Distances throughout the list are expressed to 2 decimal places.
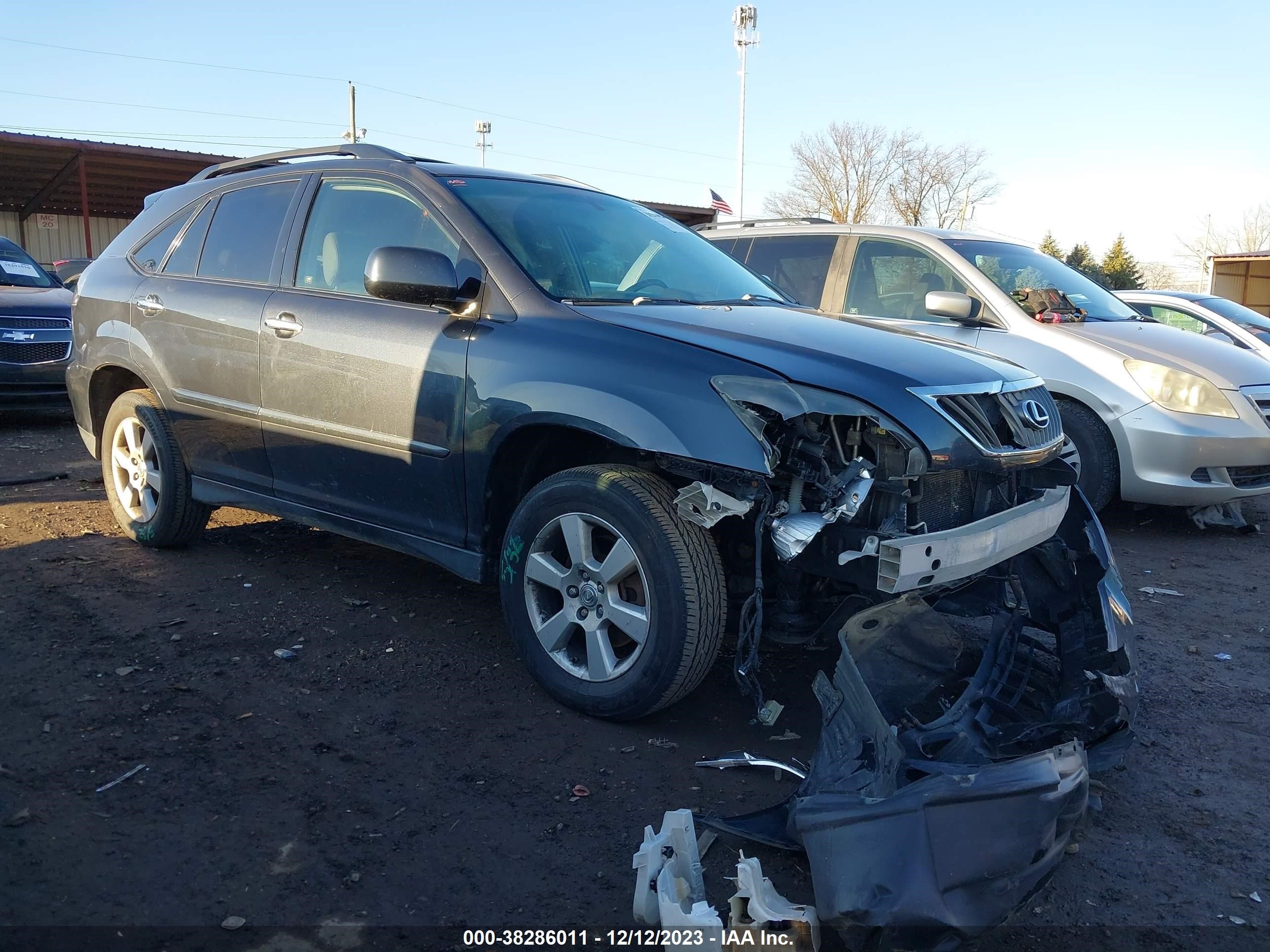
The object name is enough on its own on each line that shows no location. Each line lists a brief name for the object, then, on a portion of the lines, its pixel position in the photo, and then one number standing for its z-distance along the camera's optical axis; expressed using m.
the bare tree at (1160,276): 57.69
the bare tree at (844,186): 52.53
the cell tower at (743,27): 39.94
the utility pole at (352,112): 43.12
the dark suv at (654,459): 2.93
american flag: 19.75
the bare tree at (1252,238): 65.94
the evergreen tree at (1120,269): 42.06
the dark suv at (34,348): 8.85
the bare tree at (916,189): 53.12
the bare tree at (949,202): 53.38
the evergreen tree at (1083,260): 43.31
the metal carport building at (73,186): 20.48
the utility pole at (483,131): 61.19
